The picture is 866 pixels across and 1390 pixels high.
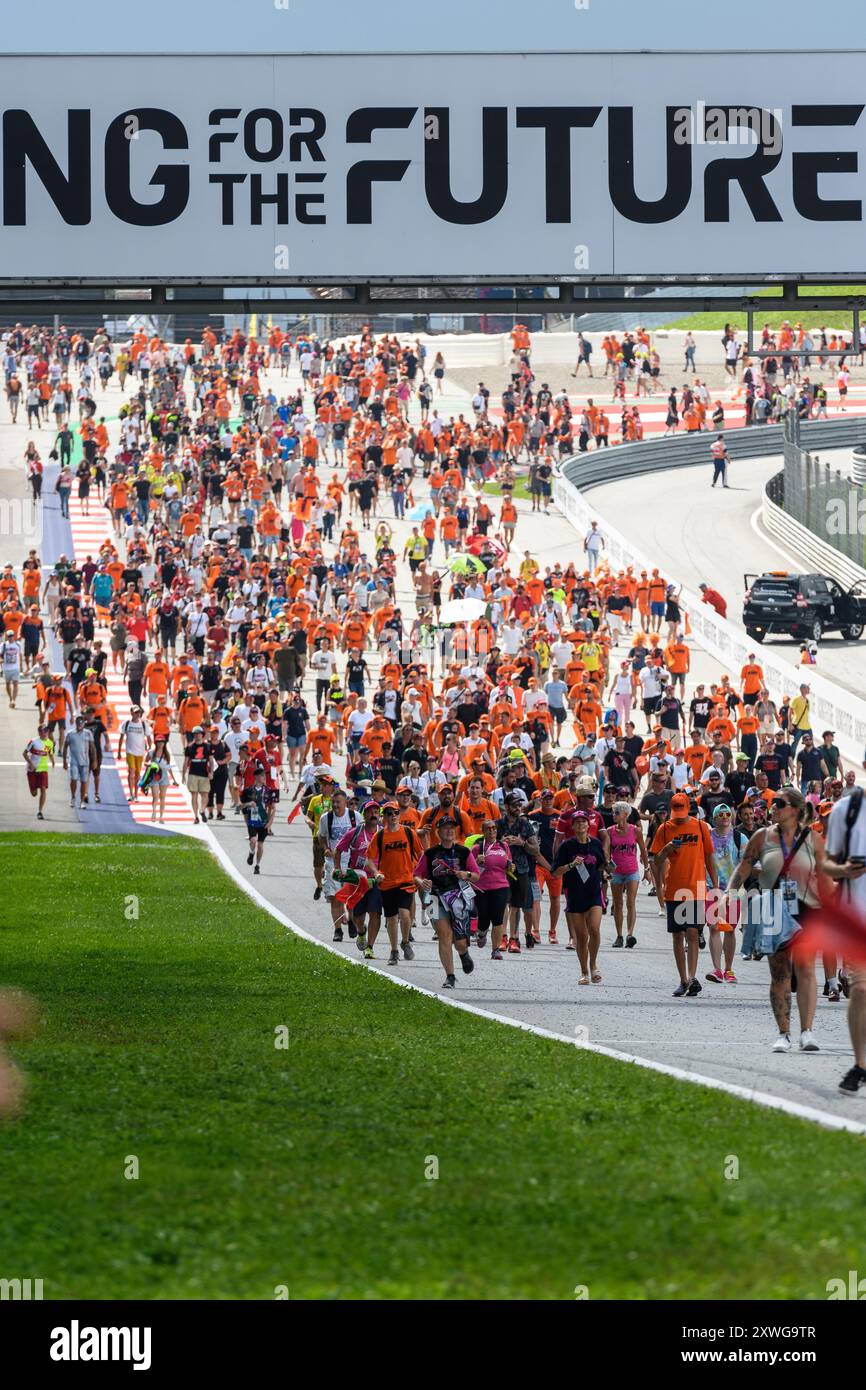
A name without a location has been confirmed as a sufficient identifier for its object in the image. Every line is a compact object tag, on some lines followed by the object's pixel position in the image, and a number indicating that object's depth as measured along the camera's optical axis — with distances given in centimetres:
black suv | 3959
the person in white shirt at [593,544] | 4478
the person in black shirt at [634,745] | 2647
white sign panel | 1571
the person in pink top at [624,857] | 1936
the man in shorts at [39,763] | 2809
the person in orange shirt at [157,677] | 3344
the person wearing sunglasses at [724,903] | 1706
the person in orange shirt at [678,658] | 3478
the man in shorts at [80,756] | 2908
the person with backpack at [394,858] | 1778
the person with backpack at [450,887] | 1684
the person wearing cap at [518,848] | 1925
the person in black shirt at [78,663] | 3353
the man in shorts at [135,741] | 2995
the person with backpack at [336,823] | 2023
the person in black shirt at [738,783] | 2245
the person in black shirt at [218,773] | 2809
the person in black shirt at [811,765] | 2692
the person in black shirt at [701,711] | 3048
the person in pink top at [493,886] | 1797
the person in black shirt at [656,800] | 2038
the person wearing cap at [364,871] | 1814
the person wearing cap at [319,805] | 2092
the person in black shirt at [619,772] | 2547
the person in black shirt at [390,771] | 2582
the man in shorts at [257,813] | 2367
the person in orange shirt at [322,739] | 2894
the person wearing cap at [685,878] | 1628
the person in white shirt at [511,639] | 3600
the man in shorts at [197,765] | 2803
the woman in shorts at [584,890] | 1698
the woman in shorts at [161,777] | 2895
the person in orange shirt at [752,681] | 3173
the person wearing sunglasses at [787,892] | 1246
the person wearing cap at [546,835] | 1998
